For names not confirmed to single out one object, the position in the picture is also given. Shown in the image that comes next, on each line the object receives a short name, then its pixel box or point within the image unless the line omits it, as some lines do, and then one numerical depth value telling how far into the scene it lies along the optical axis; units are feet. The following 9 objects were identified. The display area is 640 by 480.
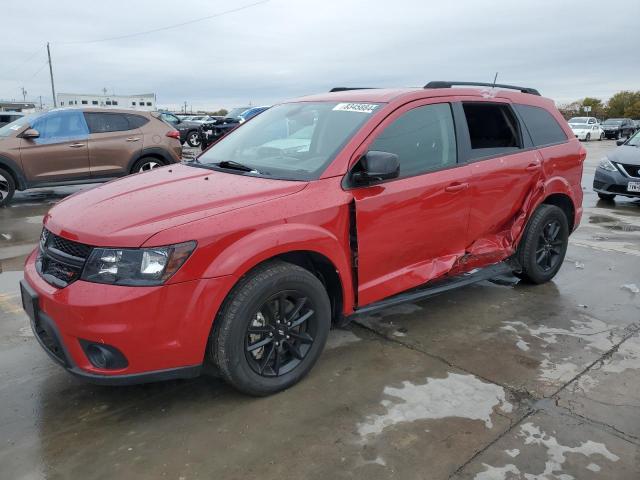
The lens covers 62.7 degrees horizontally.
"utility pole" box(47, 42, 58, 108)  166.61
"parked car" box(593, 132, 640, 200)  30.40
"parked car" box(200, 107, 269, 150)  68.16
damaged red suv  8.43
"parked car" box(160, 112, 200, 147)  79.56
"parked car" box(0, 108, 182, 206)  29.73
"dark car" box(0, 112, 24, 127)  57.31
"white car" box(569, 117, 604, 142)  106.93
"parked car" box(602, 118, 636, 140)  120.47
